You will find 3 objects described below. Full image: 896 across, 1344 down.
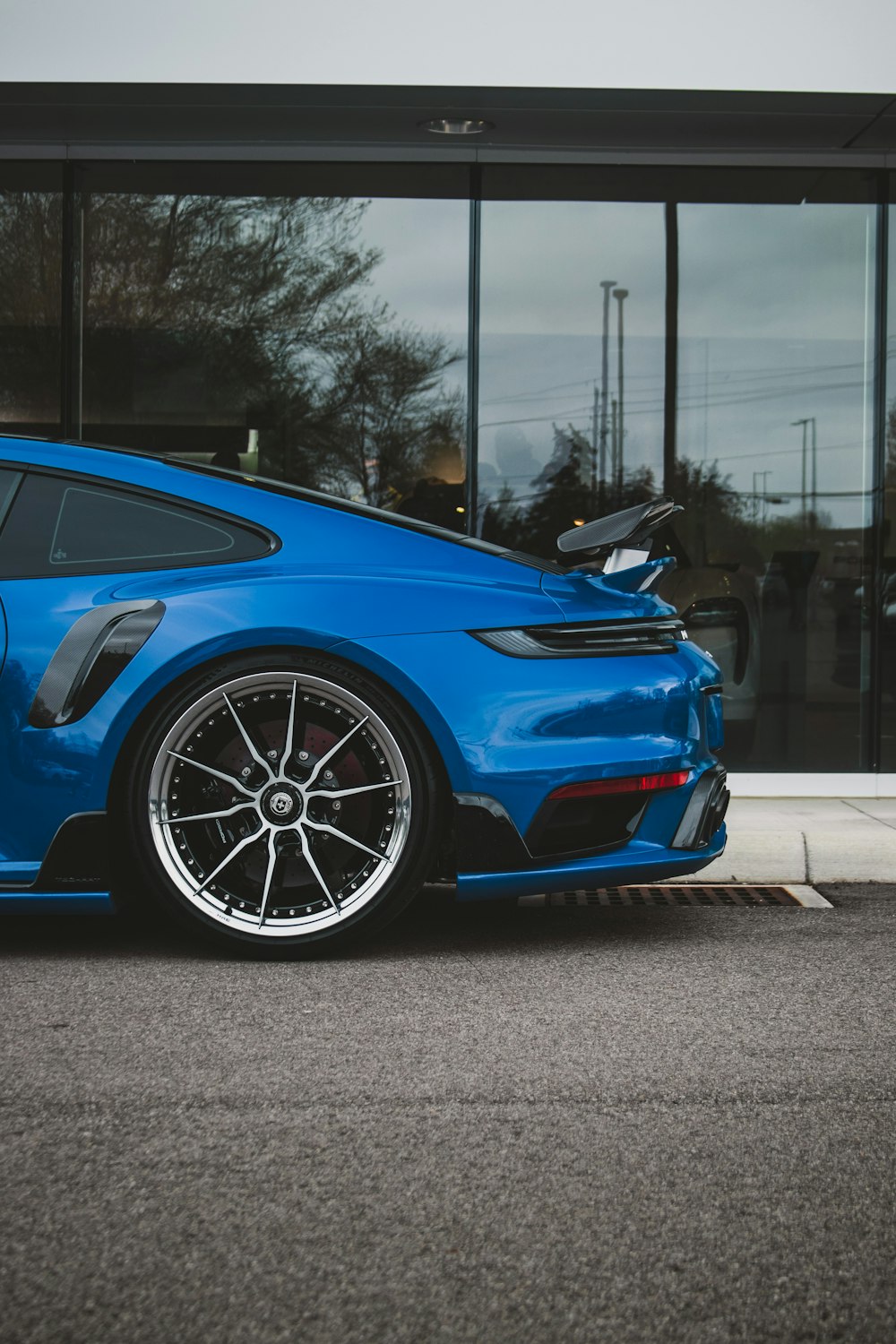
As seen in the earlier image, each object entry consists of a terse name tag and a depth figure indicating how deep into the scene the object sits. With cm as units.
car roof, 406
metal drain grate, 492
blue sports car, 374
